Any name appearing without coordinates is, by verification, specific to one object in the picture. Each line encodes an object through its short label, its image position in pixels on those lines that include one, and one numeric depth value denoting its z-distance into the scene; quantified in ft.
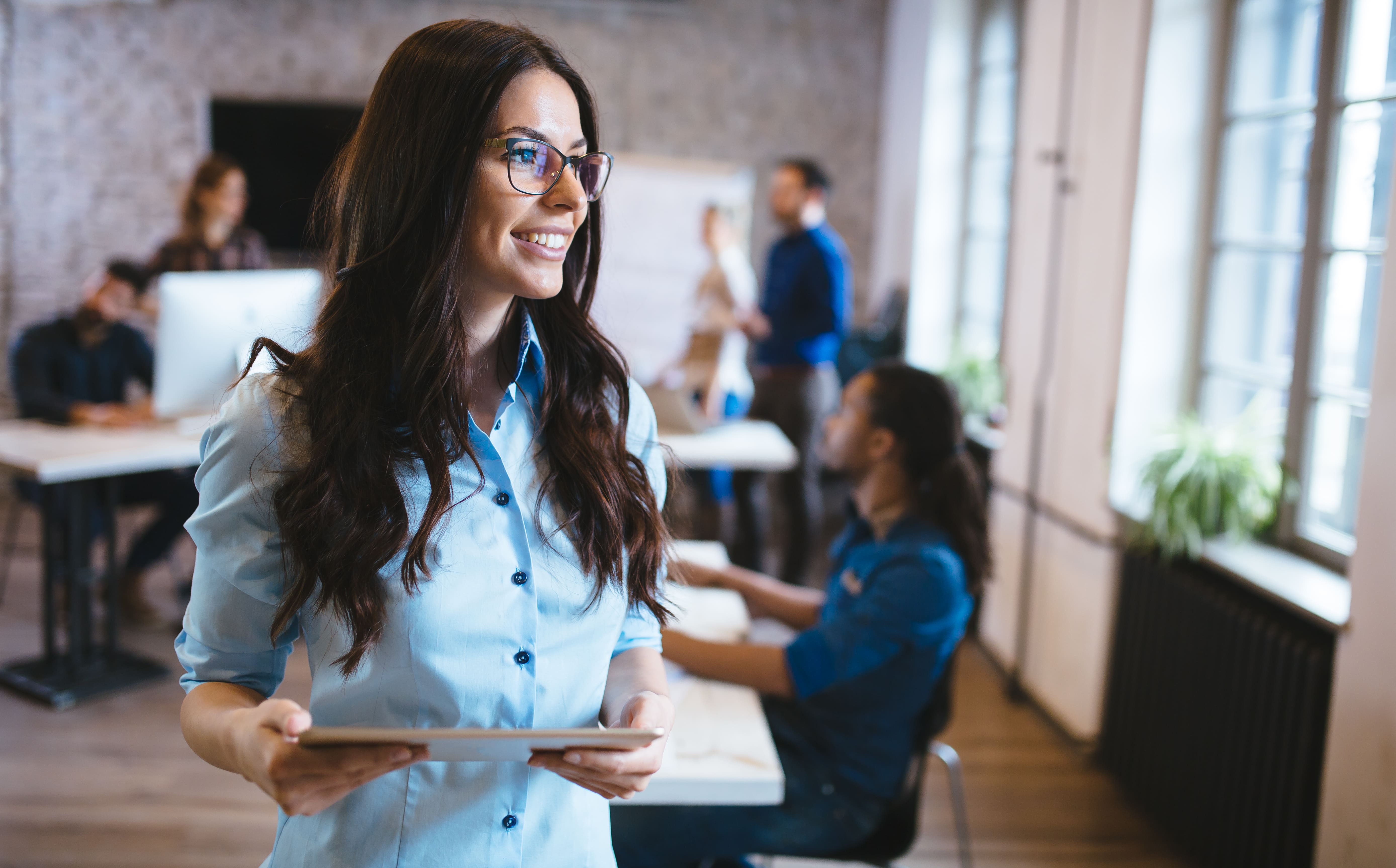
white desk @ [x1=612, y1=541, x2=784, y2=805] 4.95
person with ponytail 5.82
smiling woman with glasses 3.21
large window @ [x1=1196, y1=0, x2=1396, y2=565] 8.34
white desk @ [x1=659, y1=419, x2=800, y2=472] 11.77
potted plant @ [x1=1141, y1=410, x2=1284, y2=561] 9.04
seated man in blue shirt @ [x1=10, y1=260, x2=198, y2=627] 12.44
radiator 7.43
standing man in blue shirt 15.19
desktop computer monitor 10.50
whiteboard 17.85
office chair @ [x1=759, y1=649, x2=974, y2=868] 6.22
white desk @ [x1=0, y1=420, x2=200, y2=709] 10.91
